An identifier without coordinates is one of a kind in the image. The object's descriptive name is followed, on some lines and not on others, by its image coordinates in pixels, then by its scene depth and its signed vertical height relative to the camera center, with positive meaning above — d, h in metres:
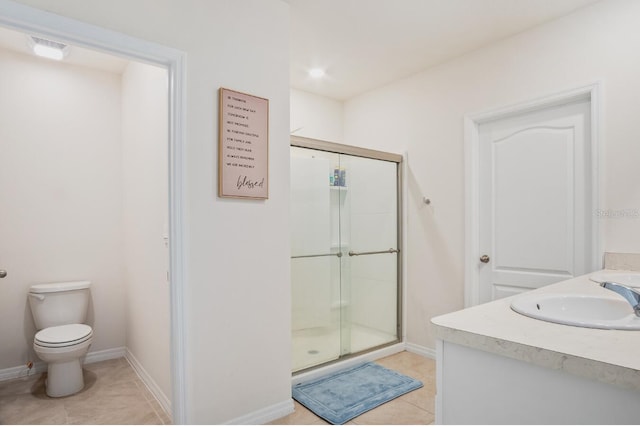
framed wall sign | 1.98 +0.37
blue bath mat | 2.29 -1.24
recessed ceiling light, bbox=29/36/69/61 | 2.61 +1.22
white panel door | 2.38 +0.09
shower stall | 2.83 -0.33
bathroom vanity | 0.77 -0.38
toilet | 2.49 -0.86
